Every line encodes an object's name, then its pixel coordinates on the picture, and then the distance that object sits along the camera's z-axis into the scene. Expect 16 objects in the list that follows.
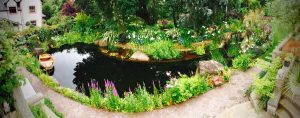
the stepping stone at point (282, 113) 8.30
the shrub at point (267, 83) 9.23
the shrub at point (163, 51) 18.95
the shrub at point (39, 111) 9.09
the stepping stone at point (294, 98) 7.53
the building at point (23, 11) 28.83
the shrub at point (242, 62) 14.26
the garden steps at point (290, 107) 7.75
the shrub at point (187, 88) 11.77
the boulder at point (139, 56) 19.07
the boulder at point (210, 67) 13.51
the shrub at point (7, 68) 5.16
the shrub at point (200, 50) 19.16
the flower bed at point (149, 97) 11.45
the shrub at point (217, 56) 16.14
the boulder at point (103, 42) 22.52
